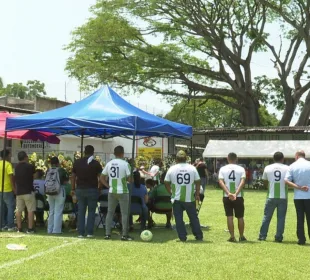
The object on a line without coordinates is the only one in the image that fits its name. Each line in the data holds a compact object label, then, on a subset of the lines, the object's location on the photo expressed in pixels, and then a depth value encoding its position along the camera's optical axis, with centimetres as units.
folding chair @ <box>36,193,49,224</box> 1167
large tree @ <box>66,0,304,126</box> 3478
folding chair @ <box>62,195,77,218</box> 1164
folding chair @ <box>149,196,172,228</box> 1173
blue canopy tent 1066
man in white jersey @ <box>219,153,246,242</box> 1001
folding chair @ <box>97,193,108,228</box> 1122
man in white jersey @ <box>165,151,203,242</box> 1006
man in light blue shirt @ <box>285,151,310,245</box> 992
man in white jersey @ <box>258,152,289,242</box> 1023
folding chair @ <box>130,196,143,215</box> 1120
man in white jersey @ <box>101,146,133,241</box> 1027
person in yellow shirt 1128
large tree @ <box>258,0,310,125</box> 3778
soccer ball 1008
